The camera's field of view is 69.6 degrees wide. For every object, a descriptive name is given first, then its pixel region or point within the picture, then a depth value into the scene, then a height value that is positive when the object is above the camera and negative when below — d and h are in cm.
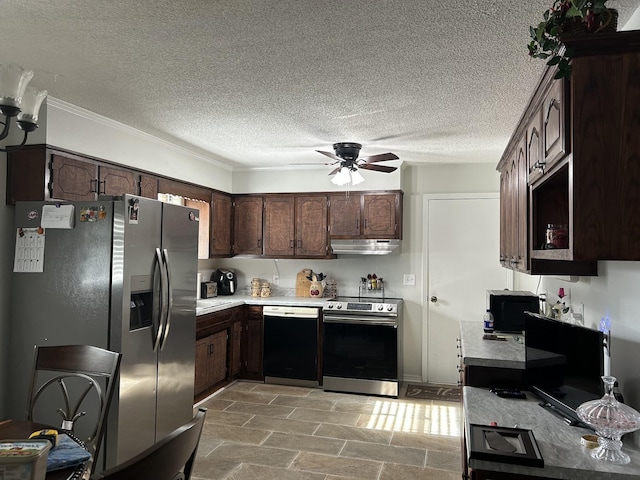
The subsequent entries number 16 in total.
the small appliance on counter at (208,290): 544 -37
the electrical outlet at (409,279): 546 -21
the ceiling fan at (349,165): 416 +89
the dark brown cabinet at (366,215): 525 +53
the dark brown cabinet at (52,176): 314 +58
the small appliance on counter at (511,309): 364 -37
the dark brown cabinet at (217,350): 458 -97
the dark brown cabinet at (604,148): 151 +38
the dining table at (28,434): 149 -69
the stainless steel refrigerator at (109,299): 292 -27
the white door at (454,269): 525 -8
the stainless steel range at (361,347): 489 -93
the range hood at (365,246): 523 +17
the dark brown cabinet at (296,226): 546 +41
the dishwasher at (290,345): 514 -96
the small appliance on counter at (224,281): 579 -27
